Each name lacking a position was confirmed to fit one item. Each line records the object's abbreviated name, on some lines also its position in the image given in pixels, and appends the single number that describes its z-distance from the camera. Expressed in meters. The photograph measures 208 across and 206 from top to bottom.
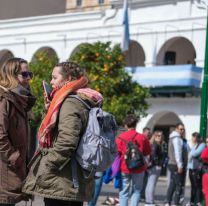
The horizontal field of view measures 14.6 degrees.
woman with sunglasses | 7.29
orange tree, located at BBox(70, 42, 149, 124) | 24.23
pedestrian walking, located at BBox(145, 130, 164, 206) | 17.67
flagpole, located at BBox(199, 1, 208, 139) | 16.66
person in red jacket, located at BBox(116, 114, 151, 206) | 13.70
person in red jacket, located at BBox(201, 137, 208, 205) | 11.67
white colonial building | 38.03
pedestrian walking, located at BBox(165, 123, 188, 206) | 18.50
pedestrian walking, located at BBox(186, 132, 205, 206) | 18.73
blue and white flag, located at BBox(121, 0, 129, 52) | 39.16
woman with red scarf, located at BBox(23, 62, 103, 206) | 6.98
